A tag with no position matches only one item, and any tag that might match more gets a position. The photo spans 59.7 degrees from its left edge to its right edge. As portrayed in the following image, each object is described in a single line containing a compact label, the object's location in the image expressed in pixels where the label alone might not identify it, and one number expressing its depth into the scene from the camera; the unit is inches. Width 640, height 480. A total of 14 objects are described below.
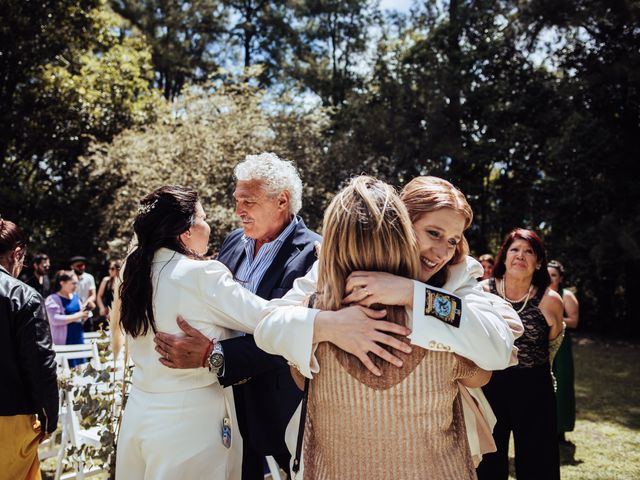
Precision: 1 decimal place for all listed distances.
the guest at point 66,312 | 301.4
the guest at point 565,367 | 227.3
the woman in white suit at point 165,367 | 89.4
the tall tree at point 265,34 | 930.7
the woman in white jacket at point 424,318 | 59.3
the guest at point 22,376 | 110.6
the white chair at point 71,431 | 153.9
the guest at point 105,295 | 401.5
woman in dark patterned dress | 140.7
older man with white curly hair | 91.2
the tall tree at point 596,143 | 564.4
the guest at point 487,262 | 303.4
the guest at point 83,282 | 397.6
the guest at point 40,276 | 351.3
